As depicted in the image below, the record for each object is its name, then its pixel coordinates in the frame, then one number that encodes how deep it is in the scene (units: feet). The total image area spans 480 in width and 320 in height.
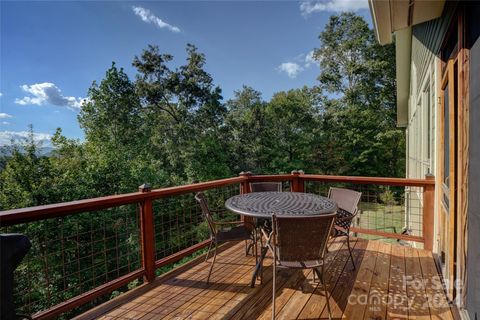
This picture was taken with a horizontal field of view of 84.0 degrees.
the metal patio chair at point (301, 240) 6.92
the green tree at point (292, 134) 56.65
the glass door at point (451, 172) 7.48
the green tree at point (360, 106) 53.16
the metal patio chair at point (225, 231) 9.31
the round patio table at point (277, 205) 8.14
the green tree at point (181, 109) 50.70
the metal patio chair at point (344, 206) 10.19
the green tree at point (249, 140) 53.98
